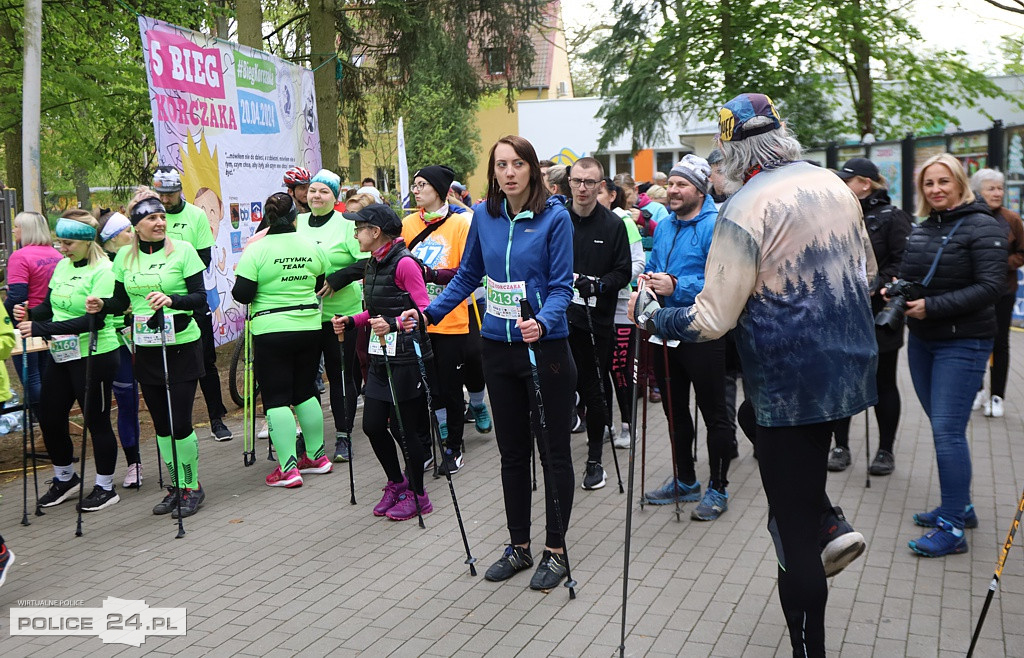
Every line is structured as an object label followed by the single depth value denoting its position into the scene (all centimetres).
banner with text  935
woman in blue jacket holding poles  474
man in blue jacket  573
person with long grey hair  333
